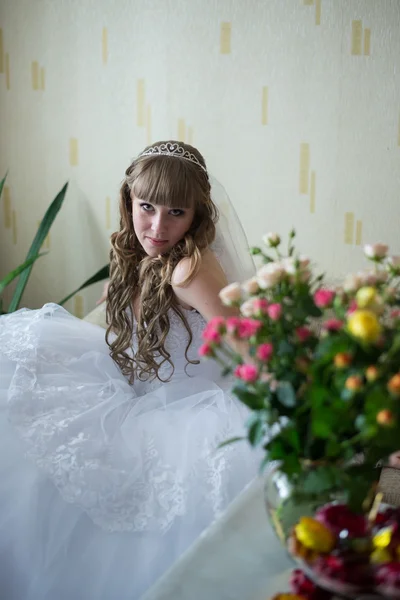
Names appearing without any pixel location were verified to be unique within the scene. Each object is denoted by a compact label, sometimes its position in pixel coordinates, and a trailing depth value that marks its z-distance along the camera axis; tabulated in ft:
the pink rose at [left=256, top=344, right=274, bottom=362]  3.00
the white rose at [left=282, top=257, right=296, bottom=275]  3.16
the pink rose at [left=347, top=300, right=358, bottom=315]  2.99
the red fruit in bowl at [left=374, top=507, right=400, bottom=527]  3.23
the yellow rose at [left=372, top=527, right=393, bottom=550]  3.00
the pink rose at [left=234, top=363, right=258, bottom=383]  2.99
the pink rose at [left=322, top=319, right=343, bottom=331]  2.97
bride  4.78
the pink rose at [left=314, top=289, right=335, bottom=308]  3.03
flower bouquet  2.85
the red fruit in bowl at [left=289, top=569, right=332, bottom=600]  3.01
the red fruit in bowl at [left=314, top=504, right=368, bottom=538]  3.03
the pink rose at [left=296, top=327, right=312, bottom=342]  3.08
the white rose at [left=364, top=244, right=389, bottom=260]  3.26
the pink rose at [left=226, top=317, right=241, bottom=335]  3.08
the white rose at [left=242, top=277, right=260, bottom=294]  3.32
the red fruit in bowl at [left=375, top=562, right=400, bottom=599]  2.75
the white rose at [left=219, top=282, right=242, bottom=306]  3.27
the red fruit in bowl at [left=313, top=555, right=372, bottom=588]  2.84
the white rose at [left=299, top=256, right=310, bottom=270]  3.19
